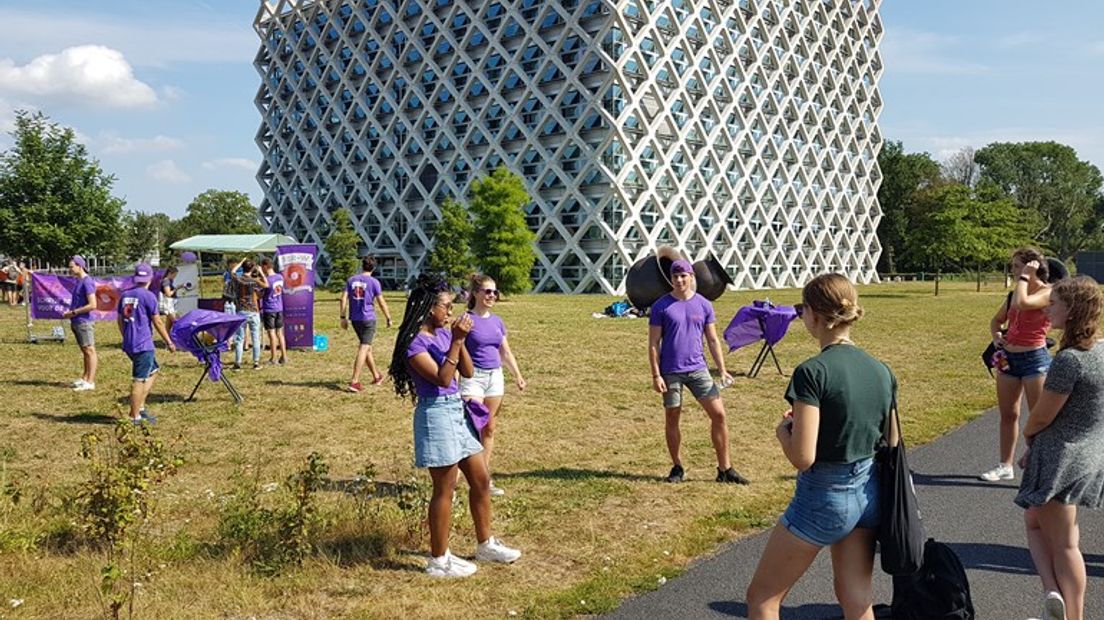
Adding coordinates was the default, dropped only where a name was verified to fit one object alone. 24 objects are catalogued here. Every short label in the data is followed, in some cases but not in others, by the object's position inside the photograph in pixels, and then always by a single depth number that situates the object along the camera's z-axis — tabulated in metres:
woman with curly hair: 4.09
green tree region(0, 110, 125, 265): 38.53
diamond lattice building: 60.09
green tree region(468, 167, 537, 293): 44.72
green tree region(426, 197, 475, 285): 48.47
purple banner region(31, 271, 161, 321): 19.69
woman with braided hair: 5.12
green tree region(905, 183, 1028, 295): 51.16
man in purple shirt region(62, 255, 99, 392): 11.59
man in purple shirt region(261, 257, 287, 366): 15.51
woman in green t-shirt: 3.22
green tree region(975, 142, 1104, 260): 92.06
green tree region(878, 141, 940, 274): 91.69
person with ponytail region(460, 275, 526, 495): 7.21
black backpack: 3.62
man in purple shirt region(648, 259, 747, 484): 7.42
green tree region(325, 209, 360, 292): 53.03
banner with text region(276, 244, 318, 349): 16.73
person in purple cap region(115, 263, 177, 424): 9.70
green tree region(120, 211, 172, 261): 103.62
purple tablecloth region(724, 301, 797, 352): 15.15
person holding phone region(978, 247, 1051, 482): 6.58
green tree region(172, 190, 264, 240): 111.94
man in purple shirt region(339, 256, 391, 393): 12.88
